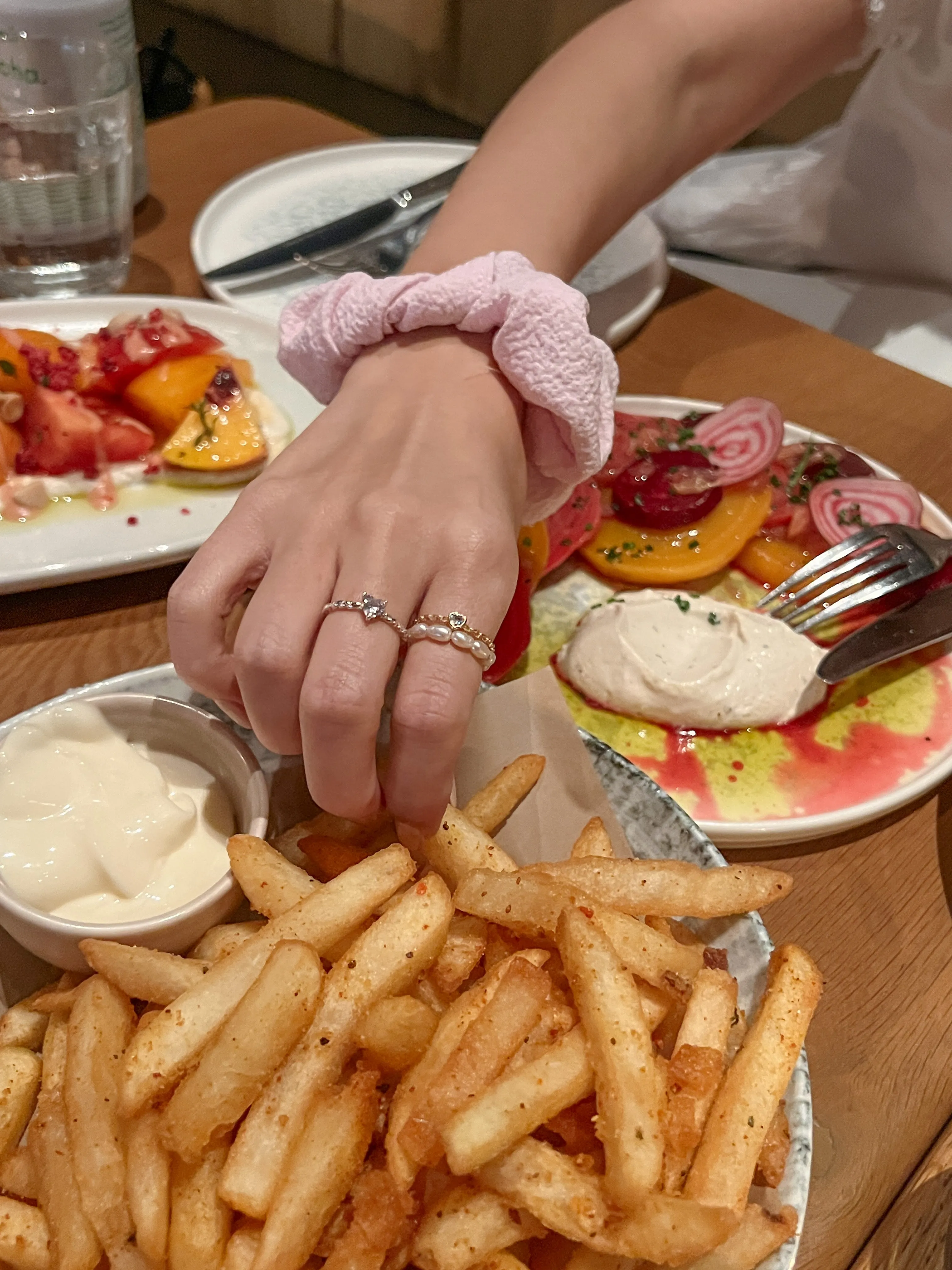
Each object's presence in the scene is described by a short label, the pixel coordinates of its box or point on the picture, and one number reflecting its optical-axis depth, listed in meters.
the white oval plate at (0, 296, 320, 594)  0.34
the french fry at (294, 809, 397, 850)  0.24
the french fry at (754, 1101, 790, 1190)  0.19
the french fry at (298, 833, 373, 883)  0.22
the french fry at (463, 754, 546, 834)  0.24
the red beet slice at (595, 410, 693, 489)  0.41
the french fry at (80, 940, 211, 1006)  0.20
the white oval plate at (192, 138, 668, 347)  0.49
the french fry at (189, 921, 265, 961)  0.21
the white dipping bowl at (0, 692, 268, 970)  0.21
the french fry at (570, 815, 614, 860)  0.22
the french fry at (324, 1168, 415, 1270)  0.17
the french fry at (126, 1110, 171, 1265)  0.17
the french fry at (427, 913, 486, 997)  0.21
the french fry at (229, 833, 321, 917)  0.20
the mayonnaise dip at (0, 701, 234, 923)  0.22
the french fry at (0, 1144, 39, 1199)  0.19
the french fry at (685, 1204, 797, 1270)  0.17
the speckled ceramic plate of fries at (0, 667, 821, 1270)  0.17
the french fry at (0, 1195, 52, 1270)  0.18
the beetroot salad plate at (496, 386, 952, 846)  0.31
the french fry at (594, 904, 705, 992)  0.20
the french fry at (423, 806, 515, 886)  0.22
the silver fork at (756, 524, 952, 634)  0.36
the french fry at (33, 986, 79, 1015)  0.21
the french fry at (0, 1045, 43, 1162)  0.19
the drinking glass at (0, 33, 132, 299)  0.44
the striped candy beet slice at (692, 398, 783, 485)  0.41
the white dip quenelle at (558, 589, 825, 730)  0.32
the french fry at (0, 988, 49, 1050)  0.21
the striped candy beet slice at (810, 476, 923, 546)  0.39
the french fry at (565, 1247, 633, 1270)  0.17
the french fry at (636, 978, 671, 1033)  0.20
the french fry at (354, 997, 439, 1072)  0.18
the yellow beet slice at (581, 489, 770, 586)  0.38
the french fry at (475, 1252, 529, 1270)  0.17
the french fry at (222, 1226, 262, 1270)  0.17
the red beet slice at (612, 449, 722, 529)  0.39
